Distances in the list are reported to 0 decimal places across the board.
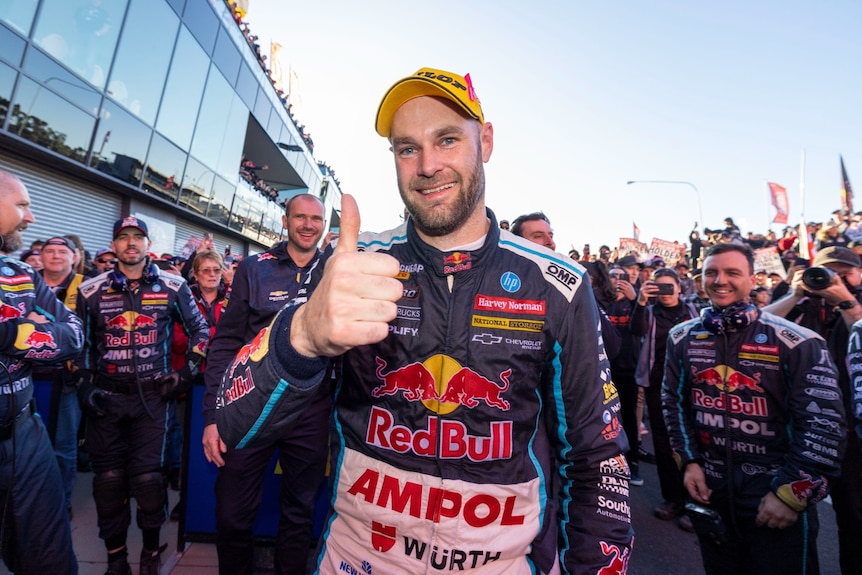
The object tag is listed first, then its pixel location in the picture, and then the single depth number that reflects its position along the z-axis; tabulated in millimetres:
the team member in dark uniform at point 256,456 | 2775
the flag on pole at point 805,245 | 8906
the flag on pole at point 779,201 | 19672
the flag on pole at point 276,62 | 25062
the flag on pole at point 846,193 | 17938
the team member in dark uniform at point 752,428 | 2250
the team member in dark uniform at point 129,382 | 3176
